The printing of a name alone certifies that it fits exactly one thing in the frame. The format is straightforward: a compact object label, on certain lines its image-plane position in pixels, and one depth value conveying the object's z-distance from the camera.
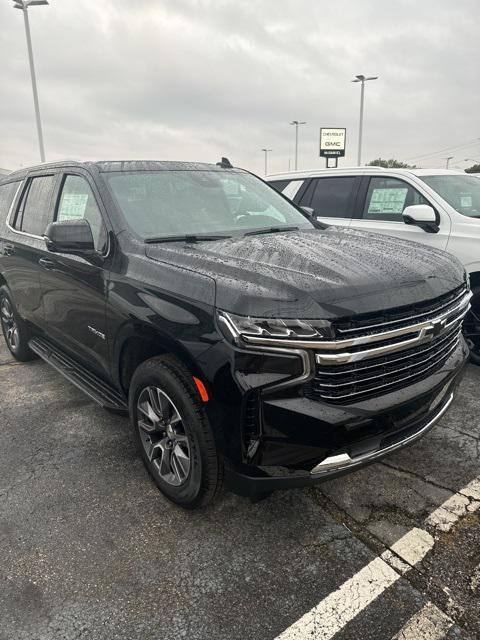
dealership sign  32.19
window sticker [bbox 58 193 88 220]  3.30
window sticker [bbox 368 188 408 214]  5.15
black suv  1.99
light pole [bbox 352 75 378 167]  31.99
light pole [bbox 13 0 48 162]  18.69
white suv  4.48
